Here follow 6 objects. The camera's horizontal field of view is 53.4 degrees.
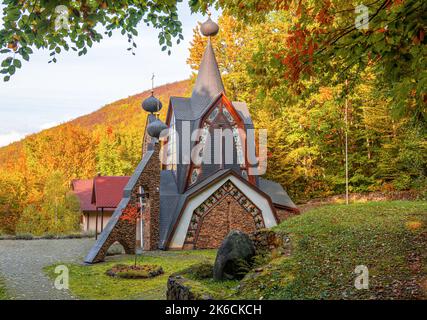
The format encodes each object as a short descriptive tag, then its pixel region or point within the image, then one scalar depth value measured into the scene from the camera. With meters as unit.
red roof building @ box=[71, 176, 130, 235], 26.39
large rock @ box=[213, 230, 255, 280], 8.82
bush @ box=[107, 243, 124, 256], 17.68
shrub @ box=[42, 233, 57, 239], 24.81
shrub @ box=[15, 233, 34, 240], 24.69
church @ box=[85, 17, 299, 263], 18.67
